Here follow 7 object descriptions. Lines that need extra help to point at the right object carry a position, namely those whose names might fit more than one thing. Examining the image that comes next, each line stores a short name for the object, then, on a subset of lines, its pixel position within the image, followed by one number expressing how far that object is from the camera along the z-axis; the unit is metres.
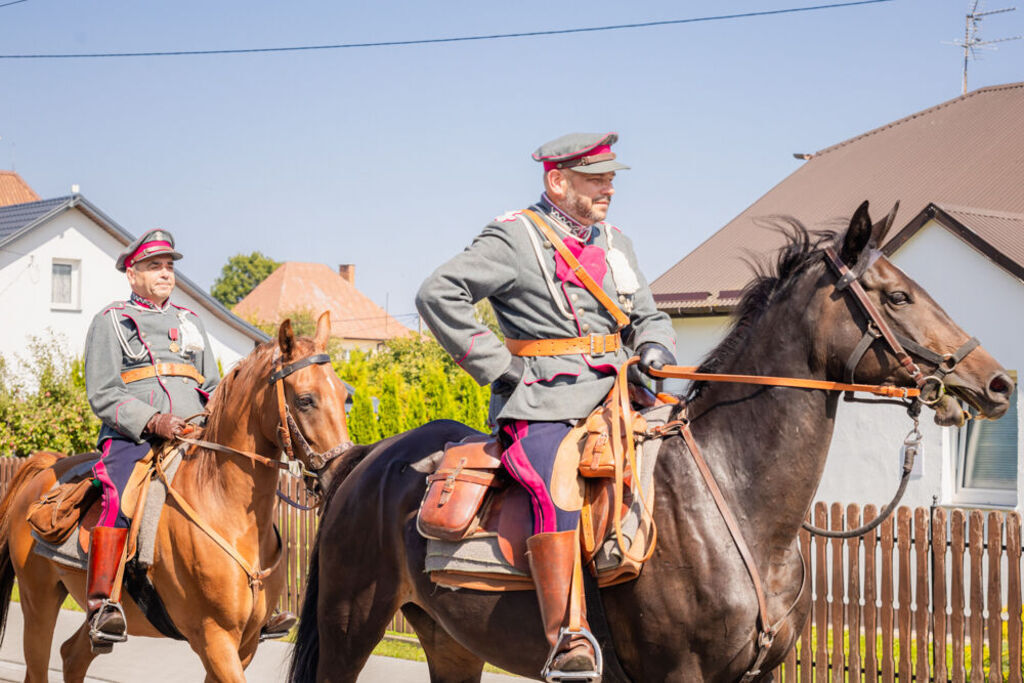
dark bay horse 3.75
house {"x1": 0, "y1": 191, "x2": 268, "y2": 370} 28.30
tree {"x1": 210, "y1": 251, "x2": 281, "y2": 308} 95.19
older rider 5.71
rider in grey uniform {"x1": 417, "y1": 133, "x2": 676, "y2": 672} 4.04
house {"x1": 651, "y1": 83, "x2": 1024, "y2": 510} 11.17
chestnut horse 5.56
